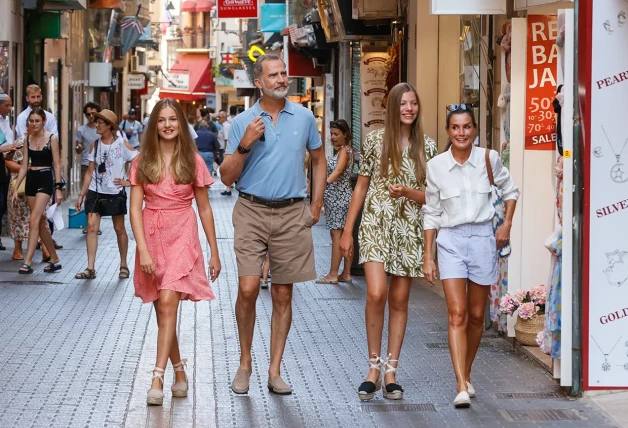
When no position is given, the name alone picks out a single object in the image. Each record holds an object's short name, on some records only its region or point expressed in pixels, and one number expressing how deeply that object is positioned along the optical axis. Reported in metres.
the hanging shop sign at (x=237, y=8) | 30.47
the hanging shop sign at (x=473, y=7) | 10.45
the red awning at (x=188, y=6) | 85.06
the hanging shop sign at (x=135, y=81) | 54.50
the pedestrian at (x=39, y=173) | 15.01
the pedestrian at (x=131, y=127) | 30.67
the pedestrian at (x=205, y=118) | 33.35
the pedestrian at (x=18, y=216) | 16.19
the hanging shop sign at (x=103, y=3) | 32.03
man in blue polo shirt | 8.08
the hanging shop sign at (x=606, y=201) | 7.99
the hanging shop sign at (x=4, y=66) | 19.84
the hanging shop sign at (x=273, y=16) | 33.12
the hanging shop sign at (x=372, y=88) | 20.03
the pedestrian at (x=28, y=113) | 16.95
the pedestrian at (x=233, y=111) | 47.95
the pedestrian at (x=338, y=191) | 14.31
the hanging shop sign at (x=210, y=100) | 76.00
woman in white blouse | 7.92
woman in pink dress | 8.02
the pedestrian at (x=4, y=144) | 16.22
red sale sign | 10.00
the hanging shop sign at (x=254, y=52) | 39.19
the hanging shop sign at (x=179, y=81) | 69.75
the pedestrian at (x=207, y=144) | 30.81
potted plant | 9.77
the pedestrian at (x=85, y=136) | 20.90
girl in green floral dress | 8.16
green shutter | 20.55
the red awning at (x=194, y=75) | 70.00
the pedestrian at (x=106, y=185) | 14.56
